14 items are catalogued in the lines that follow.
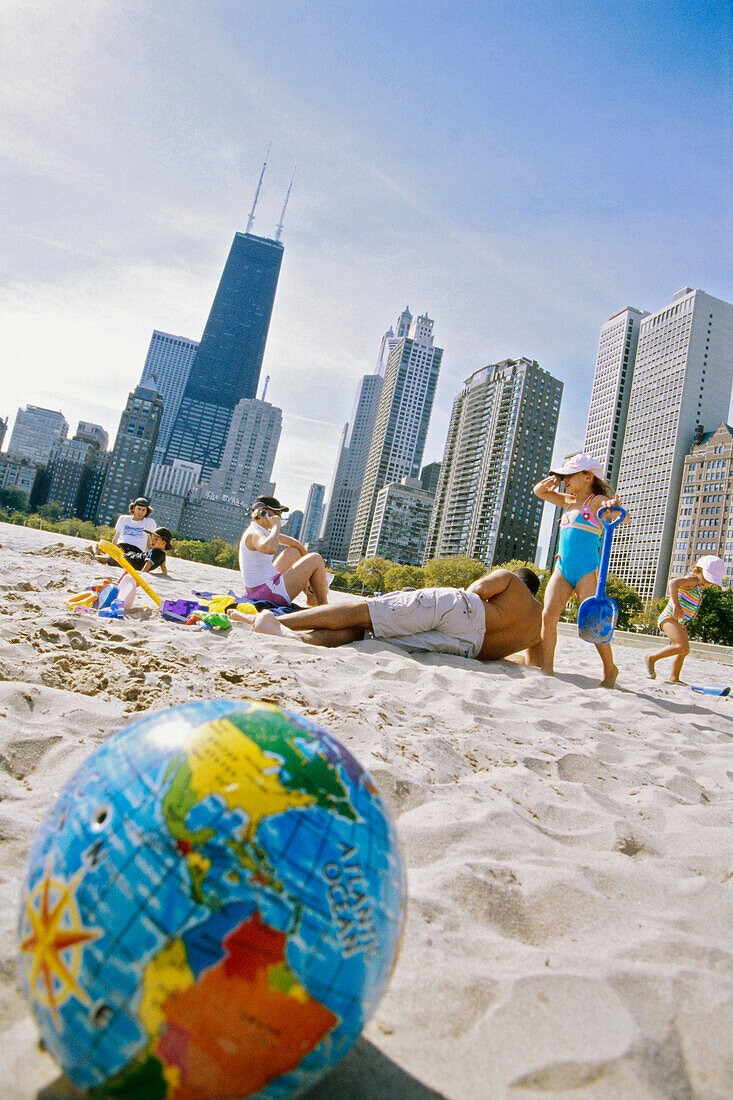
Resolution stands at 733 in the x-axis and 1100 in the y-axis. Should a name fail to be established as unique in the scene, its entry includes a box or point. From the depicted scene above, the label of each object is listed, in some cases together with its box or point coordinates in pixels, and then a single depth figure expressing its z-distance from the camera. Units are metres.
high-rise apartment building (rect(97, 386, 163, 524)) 153.00
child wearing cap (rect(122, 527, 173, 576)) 9.34
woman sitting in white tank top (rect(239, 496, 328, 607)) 6.91
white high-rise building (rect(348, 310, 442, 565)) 180.50
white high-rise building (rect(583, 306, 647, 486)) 141.50
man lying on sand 5.66
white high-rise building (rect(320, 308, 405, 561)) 190.90
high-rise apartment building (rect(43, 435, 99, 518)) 146.00
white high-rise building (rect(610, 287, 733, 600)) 118.06
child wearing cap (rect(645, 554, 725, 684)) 7.92
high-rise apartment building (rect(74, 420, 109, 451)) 179.02
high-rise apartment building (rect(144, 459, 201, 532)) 155.62
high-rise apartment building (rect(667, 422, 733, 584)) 106.75
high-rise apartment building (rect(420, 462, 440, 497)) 191.52
